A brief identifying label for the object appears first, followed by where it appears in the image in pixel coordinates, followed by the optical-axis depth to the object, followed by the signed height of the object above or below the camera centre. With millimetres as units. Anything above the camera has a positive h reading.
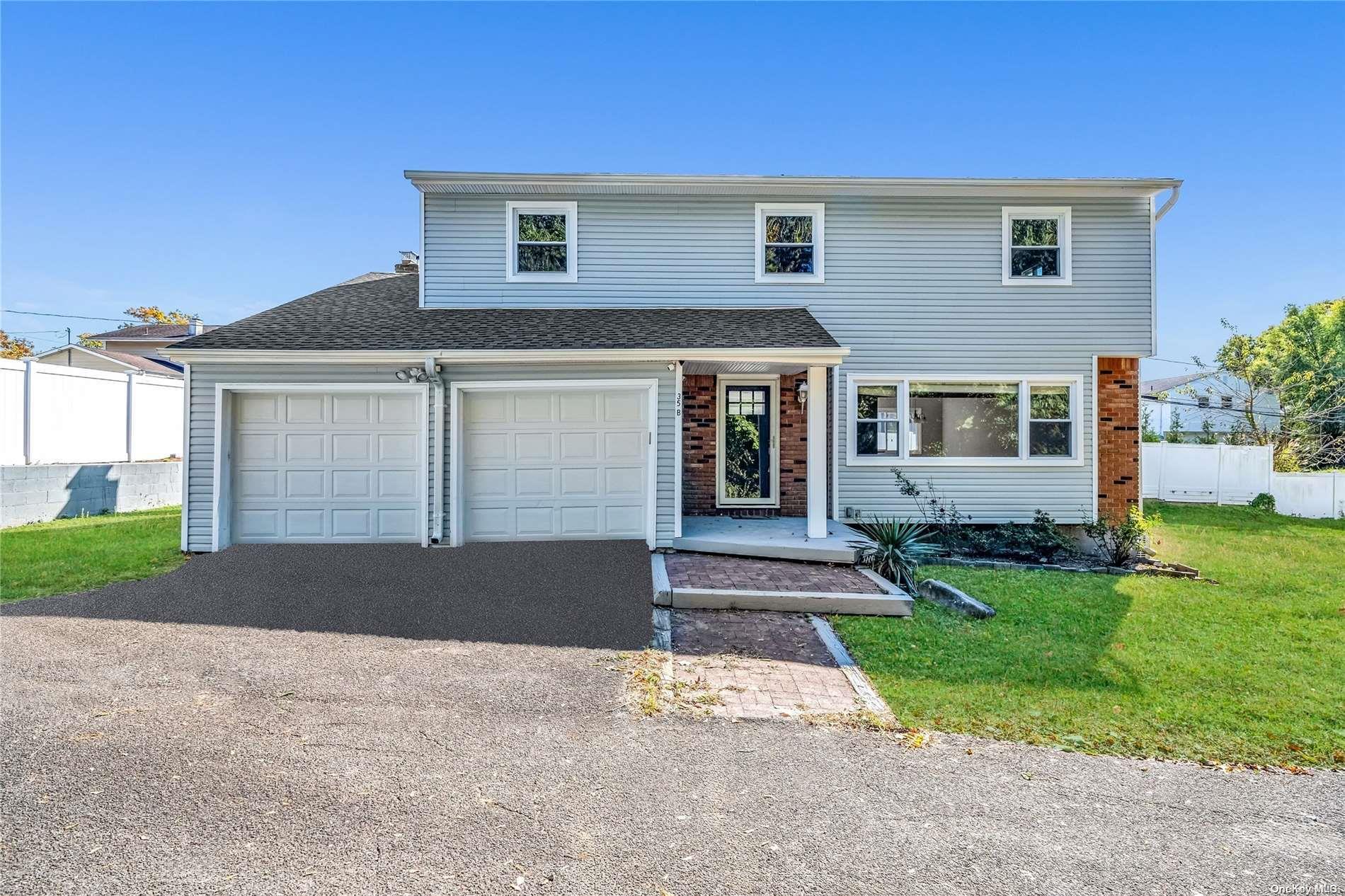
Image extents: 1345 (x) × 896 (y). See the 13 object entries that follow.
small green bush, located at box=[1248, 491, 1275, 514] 16938 -1034
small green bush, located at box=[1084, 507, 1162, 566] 10375 -1225
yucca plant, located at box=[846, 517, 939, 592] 8539 -1199
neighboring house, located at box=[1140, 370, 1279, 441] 23375 +2127
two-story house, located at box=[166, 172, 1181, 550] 11500 +2564
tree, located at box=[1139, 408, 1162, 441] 23648 +1203
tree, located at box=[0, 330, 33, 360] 37753 +5752
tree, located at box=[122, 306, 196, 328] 44656 +8908
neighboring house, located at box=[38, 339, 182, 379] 25500 +3517
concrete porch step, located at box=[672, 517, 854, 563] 9141 -1161
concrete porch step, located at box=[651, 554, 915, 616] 7340 -1538
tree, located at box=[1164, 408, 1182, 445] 22312 +766
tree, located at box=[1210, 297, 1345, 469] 20891 +2545
